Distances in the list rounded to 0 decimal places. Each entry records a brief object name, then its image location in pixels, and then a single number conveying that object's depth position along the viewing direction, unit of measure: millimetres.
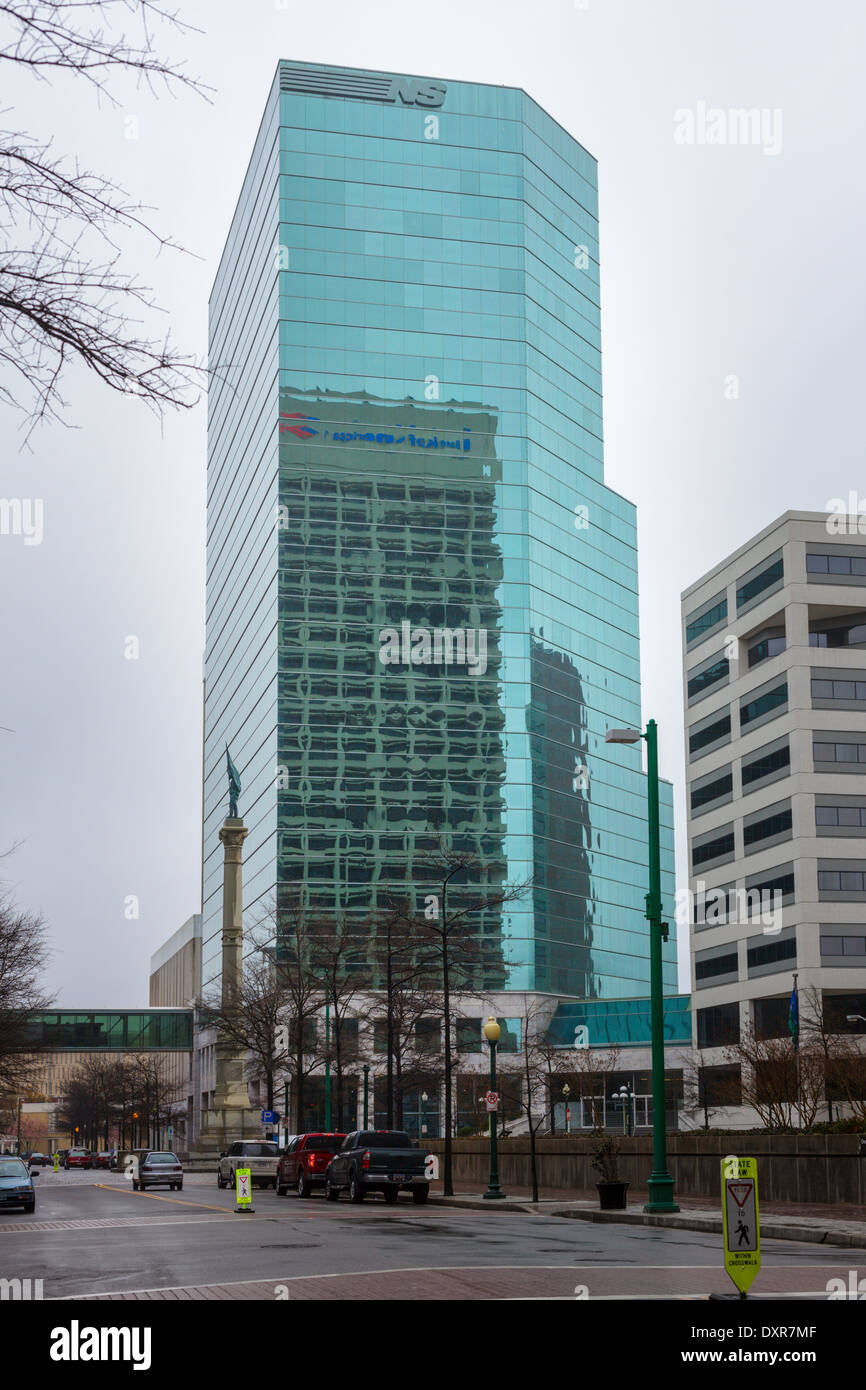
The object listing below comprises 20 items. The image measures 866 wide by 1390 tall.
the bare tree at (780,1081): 42469
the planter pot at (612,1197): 30859
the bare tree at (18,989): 62375
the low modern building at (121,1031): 131500
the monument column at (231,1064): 86938
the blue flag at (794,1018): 71625
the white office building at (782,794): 86562
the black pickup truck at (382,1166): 36531
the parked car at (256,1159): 51156
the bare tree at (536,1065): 89125
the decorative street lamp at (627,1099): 104481
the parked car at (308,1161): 43594
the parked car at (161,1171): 58219
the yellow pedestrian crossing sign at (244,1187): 33312
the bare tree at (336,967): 66750
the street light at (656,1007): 28625
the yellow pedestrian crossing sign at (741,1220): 13297
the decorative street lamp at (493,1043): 38894
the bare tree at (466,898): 99875
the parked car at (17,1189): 37938
